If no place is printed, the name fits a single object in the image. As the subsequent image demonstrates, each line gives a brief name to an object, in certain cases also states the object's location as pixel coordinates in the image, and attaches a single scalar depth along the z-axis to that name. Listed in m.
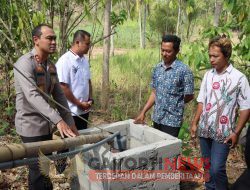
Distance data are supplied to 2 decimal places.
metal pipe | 1.53
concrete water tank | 2.48
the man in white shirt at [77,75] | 3.21
